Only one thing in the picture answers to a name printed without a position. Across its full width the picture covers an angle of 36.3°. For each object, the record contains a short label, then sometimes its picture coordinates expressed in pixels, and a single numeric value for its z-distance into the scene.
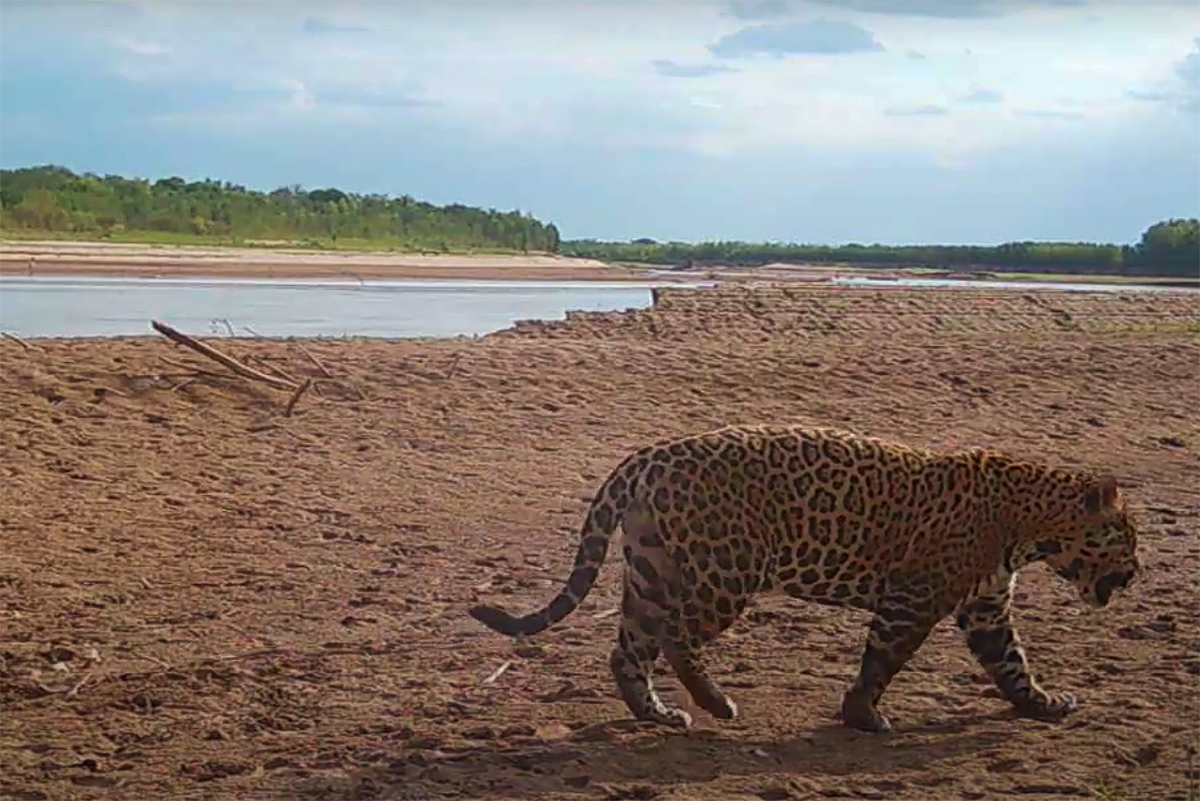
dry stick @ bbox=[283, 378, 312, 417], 14.82
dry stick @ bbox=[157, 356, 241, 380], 15.34
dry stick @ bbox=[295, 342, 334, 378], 15.98
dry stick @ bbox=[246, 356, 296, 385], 15.64
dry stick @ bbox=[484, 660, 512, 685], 7.56
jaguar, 6.95
